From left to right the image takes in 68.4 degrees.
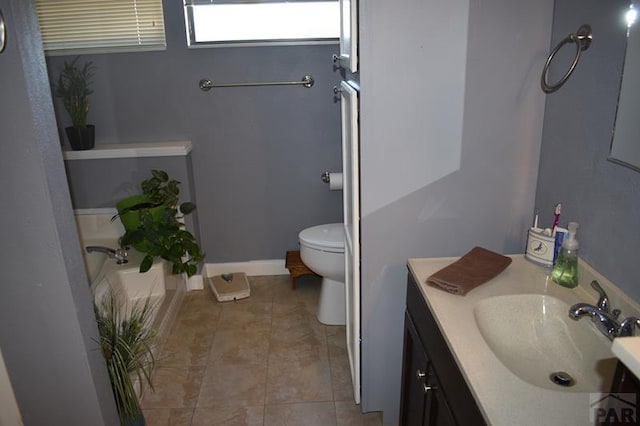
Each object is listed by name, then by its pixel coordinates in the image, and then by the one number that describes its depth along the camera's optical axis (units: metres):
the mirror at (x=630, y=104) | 1.09
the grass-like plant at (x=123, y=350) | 1.66
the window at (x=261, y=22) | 2.71
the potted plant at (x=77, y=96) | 2.69
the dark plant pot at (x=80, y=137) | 2.73
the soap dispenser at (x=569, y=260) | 1.31
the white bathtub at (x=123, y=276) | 2.54
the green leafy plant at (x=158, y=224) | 2.53
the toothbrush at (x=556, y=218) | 1.41
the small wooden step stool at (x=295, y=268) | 2.99
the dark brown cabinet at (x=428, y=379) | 1.06
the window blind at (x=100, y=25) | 2.68
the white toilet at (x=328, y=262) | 2.48
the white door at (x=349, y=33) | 1.44
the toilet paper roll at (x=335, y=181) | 2.71
